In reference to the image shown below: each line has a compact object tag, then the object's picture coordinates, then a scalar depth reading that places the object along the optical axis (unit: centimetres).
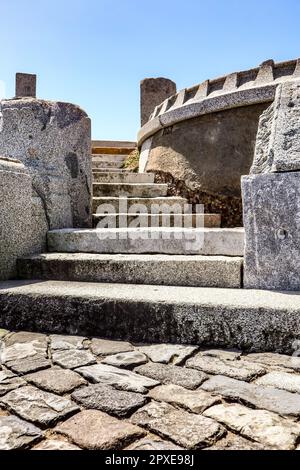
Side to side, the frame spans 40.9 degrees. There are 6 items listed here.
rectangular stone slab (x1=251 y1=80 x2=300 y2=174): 235
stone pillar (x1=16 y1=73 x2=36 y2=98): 1686
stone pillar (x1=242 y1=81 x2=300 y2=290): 232
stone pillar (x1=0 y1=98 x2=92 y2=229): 342
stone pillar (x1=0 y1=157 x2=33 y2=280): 291
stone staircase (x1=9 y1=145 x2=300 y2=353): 206
